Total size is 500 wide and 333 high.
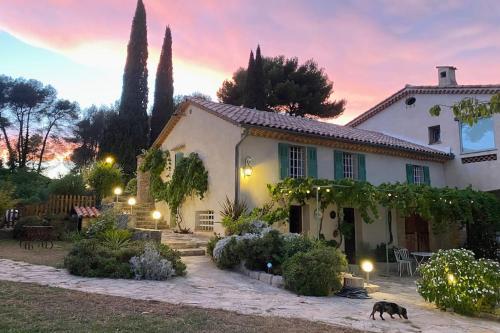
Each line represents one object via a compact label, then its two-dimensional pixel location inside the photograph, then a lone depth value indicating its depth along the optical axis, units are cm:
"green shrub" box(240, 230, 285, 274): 1005
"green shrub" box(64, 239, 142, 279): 822
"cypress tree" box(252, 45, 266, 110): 3000
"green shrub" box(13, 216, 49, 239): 1277
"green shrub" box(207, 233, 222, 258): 1144
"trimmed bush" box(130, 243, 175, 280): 836
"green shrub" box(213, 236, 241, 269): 1027
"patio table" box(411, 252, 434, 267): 1412
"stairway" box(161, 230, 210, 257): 1208
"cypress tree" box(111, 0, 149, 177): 2898
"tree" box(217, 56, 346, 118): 3127
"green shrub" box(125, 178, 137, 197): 2118
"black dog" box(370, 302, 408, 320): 663
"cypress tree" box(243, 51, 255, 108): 3003
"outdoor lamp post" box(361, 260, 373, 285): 938
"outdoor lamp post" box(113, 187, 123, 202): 1884
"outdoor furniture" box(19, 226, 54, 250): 1172
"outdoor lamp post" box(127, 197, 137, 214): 1699
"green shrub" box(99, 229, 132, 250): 988
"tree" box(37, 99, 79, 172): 3591
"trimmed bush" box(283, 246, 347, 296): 837
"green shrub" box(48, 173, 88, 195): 1565
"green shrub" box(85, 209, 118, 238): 1183
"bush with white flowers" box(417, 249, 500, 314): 757
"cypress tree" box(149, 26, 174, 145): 3181
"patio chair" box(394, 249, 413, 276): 1416
